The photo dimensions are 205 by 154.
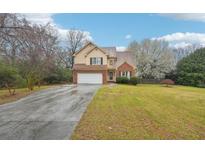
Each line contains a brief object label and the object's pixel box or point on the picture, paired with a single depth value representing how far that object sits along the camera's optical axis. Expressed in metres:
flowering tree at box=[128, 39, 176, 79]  23.51
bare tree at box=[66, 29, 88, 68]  22.24
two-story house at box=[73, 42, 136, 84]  17.71
